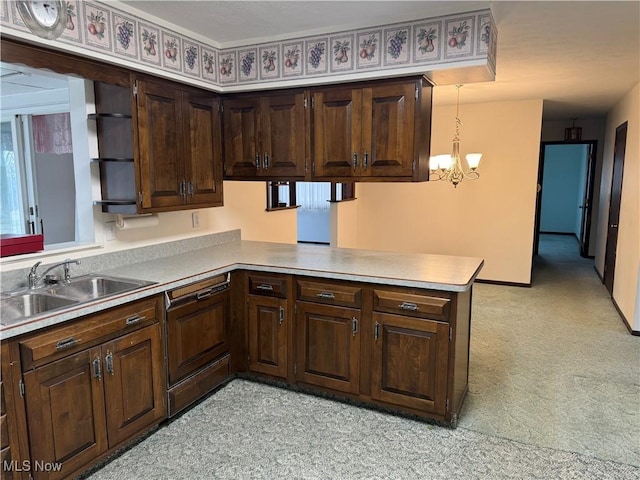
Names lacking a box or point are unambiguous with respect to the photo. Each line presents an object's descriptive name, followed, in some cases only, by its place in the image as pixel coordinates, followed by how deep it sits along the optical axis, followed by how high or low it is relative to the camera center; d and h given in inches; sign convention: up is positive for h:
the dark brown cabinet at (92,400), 77.1 -42.0
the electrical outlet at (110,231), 114.2 -13.4
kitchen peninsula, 78.5 -35.6
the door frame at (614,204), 206.2 -11.0
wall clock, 61.1 +22.1
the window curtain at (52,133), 152.3 +15.5
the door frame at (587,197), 296.0 -11.2
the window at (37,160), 150.7 +6.1
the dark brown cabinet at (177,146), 109.6 +8.5
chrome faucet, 93.7 -20.0
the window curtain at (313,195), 357.1 -12.7
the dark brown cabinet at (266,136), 126.4 +12.5
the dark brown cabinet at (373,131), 113.7 +12.7
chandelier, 179.5 +6.3
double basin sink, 88.3 -24.2
